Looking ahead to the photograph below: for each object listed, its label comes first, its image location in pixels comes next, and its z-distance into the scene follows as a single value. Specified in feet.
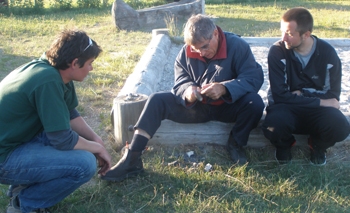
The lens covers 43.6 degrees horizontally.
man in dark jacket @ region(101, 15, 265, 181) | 11.75
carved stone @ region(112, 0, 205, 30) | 33.24
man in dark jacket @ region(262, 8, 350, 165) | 11.87
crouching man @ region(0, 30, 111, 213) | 8.87
